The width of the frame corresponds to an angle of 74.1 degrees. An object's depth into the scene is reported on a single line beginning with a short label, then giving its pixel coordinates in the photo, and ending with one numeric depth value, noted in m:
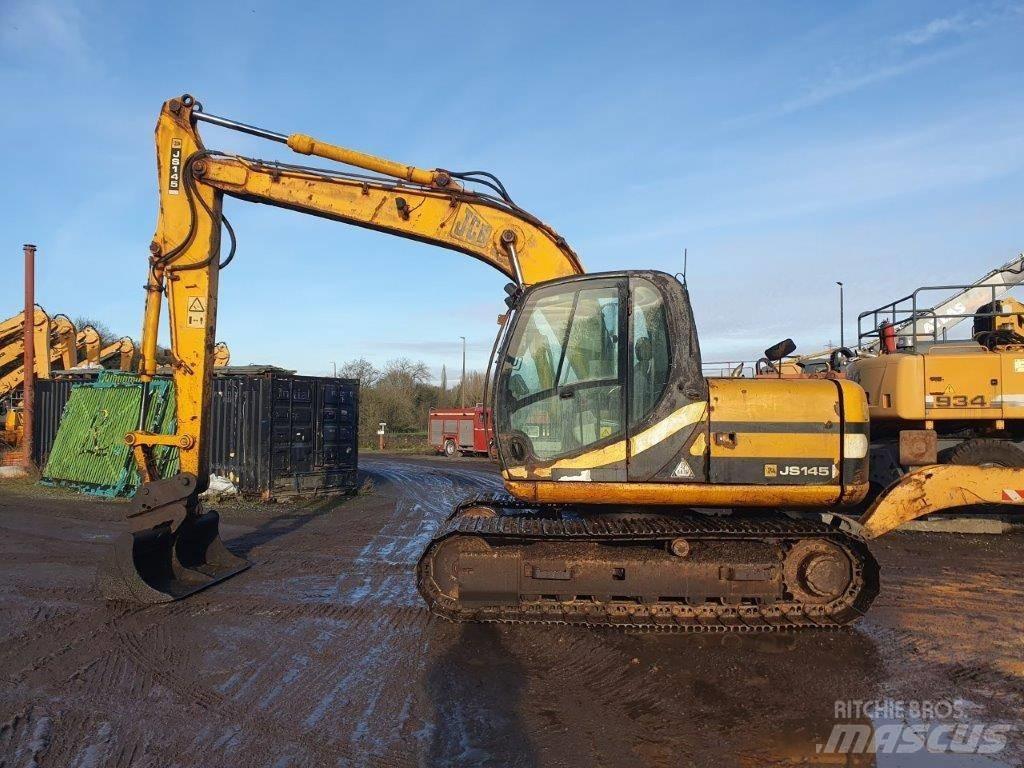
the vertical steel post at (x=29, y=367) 15.84
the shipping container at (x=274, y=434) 13.05
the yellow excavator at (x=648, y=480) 5.18
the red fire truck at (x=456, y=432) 27.59
